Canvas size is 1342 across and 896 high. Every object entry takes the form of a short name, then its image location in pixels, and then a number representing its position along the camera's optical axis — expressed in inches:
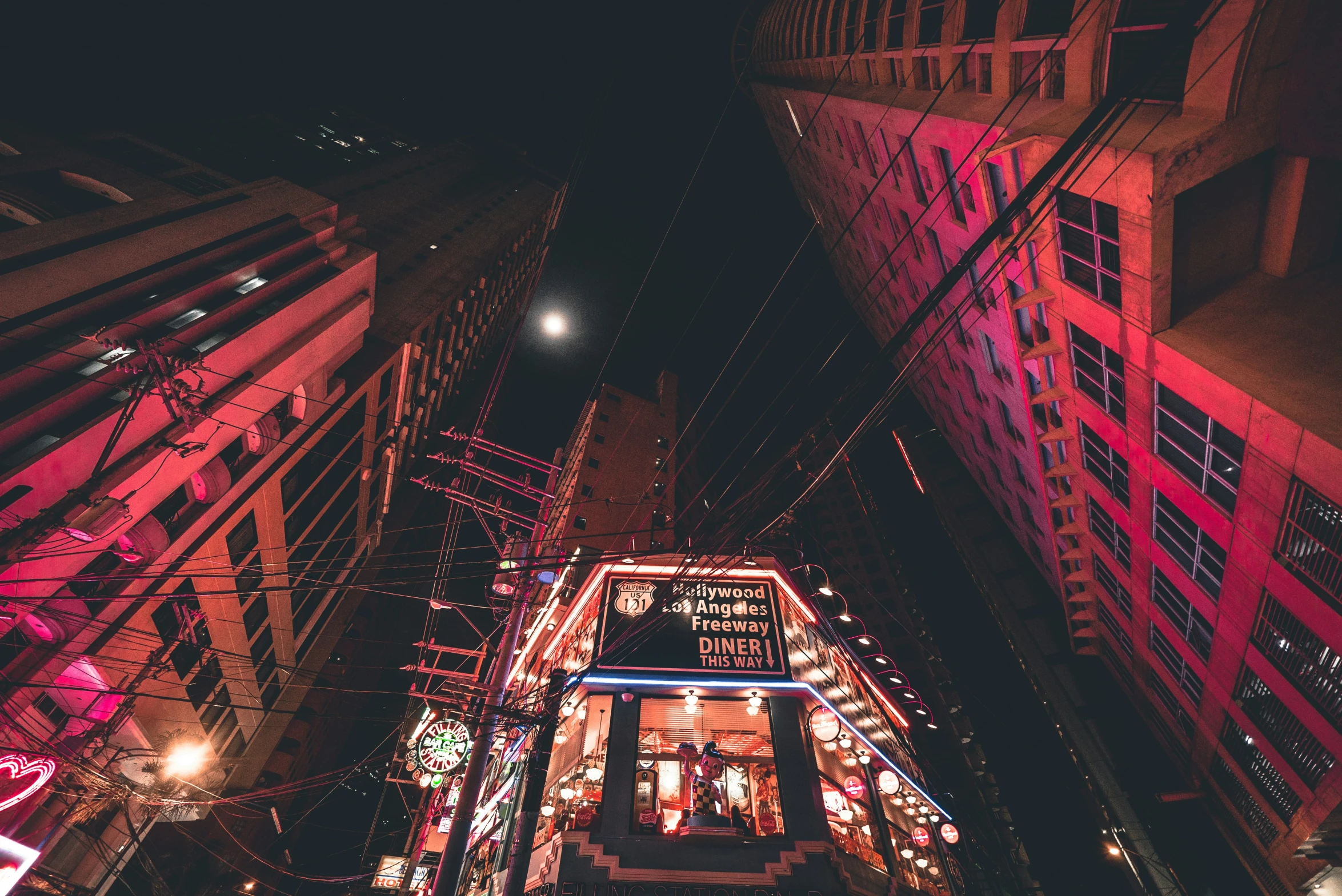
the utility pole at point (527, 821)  329.7
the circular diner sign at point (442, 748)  634.8
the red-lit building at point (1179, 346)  401.4
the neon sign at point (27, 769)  474.6
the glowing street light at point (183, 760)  855.1
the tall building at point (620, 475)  1585.9
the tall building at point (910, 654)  1691.7
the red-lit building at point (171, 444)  597.2
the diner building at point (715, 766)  436.5
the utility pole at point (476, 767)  410.0
